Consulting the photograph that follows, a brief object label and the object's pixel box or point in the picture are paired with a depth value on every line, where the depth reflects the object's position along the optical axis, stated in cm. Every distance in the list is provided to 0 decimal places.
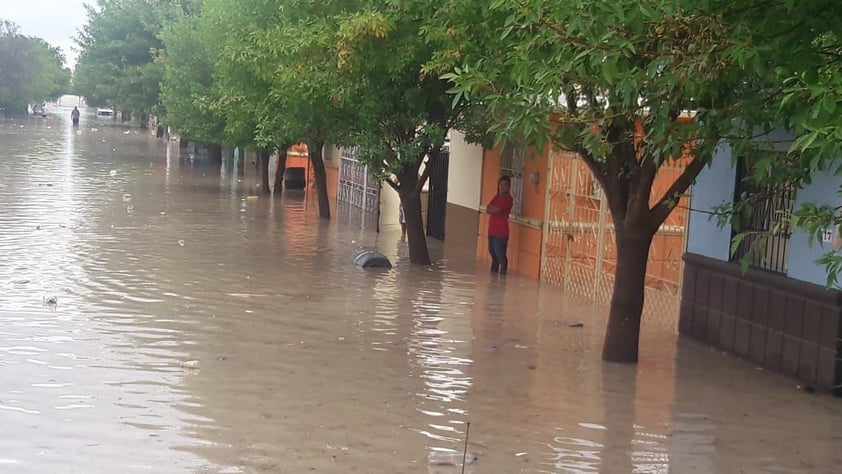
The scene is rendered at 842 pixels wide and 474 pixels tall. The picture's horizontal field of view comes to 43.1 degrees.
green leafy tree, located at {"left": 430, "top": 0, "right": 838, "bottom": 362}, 606
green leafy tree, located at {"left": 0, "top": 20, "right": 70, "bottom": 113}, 10369
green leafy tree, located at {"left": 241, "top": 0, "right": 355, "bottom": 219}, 1476
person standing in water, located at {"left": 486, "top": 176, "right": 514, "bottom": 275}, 1678
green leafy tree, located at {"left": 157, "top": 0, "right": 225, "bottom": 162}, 3238
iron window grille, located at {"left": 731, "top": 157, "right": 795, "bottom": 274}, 1038
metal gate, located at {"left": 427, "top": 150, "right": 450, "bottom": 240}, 2308
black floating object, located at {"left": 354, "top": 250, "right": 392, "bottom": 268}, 1712
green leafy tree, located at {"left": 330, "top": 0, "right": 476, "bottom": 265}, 1385
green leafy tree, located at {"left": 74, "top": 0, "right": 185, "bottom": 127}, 5591
